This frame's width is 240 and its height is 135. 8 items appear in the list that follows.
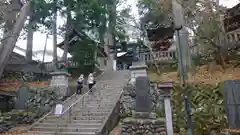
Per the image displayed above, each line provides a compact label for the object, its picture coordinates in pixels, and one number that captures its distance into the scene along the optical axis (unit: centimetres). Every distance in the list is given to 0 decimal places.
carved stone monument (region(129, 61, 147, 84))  1149
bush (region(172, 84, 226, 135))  738
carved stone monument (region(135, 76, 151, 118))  760
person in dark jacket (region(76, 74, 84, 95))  1180
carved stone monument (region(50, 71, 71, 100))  1259
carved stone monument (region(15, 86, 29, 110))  1097
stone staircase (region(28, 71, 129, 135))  770
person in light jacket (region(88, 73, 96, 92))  1188
